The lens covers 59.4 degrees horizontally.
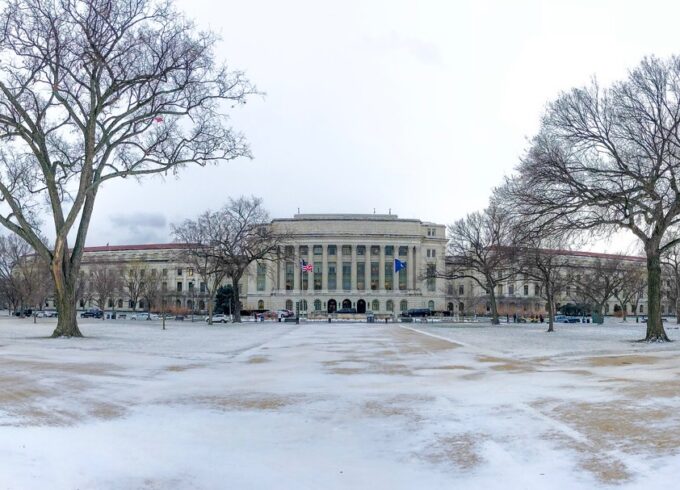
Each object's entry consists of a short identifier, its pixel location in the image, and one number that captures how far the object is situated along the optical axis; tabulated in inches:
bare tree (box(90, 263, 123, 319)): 3592.5
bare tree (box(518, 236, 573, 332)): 1185.4
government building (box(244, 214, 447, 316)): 5457.7
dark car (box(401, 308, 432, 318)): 4170.0
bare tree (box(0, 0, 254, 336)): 1010.7
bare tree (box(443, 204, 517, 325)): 2414.9
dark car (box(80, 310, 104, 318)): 3488.2
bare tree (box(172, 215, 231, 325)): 2388.0
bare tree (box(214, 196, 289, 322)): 2395.4
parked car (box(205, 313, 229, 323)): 2892.5
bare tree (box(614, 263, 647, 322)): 3122.5
